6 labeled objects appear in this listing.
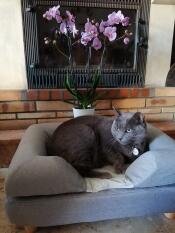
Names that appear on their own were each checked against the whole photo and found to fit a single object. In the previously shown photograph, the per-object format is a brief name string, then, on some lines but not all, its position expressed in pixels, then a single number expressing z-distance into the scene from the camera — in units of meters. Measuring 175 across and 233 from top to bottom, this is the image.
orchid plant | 1.31
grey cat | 1.13
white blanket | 1.01
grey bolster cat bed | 0.93
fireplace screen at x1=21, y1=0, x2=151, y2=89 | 1.57
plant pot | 1.49
